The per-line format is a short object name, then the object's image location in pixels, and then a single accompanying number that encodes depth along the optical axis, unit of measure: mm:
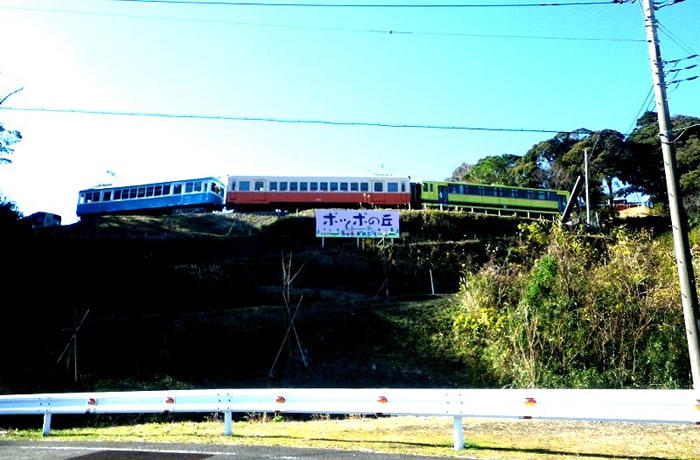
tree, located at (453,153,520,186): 56812
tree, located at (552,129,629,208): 48844
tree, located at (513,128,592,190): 53094
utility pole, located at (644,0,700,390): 9148
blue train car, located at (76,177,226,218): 42875
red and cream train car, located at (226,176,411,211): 39812
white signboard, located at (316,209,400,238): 29266
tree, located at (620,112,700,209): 46094
